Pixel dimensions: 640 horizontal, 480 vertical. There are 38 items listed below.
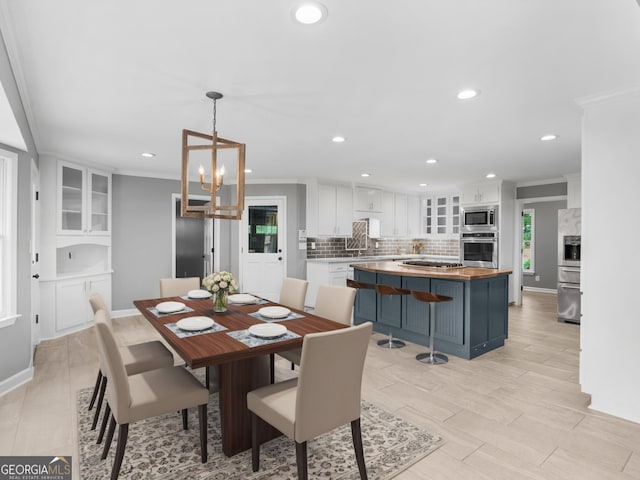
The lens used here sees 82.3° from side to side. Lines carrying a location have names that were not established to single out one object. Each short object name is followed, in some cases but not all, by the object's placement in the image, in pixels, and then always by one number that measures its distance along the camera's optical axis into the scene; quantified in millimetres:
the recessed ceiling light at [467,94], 2593
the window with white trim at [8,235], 3195
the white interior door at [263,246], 6512
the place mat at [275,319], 2678
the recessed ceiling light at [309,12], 1644
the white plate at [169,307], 2787
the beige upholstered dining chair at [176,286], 3781
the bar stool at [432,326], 3775
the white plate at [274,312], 2717
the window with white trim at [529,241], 8664
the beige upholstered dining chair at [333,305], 2963
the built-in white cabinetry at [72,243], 4578
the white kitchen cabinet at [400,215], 7746
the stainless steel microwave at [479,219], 6703
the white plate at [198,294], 3393
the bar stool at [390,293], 4148
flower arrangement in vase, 2789
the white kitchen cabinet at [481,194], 6641
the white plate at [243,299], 3221
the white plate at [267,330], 2199
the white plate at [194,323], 2328
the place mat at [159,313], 2752
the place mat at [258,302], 3217
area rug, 2053
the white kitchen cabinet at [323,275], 6348
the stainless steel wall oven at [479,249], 6688
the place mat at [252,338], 2104
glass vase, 2836
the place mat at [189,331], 2262
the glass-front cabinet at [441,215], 7844
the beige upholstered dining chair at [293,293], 3533
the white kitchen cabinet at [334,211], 6656
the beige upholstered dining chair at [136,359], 2548
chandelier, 2408
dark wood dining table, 1957
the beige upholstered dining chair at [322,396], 1746
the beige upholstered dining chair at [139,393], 1880
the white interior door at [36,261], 4078
